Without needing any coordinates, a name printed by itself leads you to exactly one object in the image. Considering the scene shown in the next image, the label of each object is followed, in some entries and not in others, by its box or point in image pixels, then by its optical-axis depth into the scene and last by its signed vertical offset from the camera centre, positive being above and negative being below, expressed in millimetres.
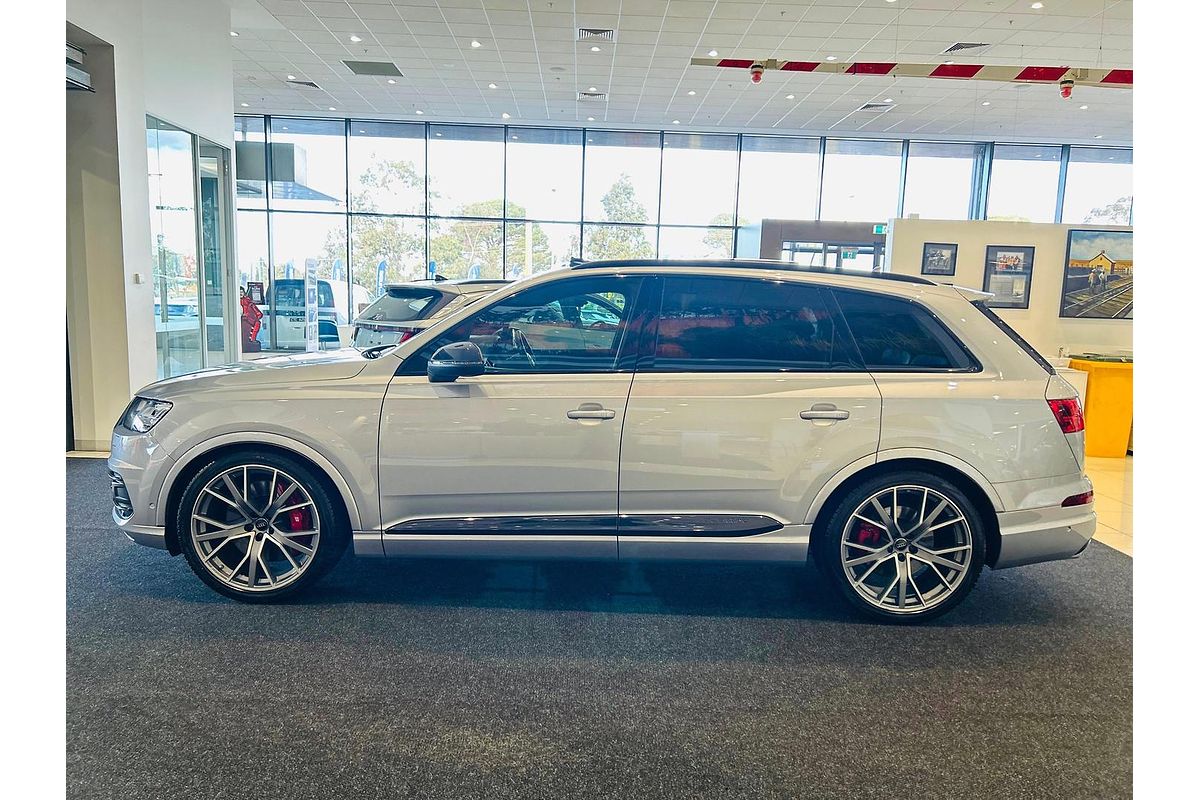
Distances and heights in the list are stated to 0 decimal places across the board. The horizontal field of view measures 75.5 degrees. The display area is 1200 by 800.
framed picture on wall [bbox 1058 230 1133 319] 8594 +543
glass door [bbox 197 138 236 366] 8688 +570
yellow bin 7383 -796
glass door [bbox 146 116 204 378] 7516 +453
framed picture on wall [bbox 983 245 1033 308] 8758 +570
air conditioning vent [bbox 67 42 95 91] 5901 +1637
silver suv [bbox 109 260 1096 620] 3209 -566
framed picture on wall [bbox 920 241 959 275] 9062 +711
